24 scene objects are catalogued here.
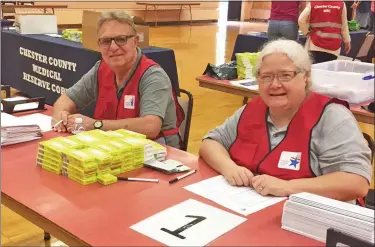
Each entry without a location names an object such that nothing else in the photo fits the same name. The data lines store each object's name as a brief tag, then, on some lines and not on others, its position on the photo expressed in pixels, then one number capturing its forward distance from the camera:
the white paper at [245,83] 3.59
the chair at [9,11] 9.72
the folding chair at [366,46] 7.06
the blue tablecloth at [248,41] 5.98
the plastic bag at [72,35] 4.71
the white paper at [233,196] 1.58
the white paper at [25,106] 2.70
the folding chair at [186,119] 2.69
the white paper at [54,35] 5.07
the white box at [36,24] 5.20
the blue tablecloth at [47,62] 4.28
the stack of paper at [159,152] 1.98
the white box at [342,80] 2.37
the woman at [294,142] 1.70
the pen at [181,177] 1.78
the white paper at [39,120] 2.43
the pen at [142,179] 1.78
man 2.42
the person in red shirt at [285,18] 5.25
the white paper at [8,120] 2.28
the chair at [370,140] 2.06
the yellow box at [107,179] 1.74
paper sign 1.35
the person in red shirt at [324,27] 4.72
